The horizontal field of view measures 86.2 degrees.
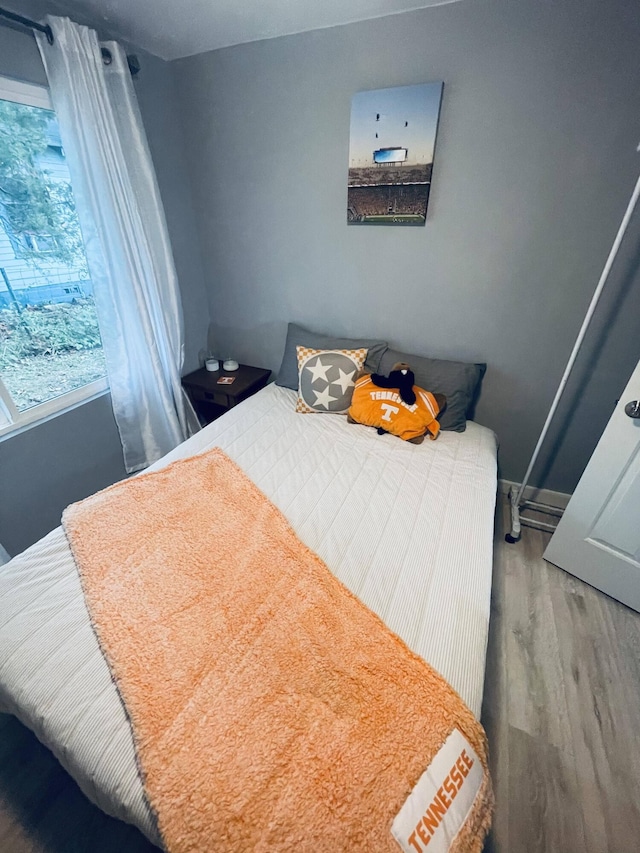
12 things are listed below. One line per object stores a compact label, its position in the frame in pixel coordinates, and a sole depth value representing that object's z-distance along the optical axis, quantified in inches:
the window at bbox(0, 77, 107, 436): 57.1
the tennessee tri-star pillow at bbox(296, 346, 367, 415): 73.4
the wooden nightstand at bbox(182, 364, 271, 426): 87.1
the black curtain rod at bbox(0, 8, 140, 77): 48.8
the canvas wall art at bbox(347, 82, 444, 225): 59.8
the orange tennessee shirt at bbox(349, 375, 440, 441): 65.8
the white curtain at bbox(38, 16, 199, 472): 57.2
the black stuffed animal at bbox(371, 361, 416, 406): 66.8
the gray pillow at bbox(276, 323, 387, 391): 77.5
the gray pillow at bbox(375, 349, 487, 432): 70.5
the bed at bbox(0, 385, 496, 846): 29.6
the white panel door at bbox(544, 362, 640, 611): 54.2
